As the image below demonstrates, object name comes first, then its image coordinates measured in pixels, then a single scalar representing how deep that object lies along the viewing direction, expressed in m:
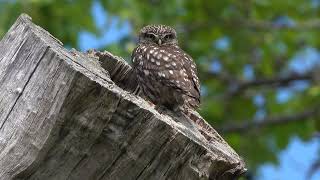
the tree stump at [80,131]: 6.10
